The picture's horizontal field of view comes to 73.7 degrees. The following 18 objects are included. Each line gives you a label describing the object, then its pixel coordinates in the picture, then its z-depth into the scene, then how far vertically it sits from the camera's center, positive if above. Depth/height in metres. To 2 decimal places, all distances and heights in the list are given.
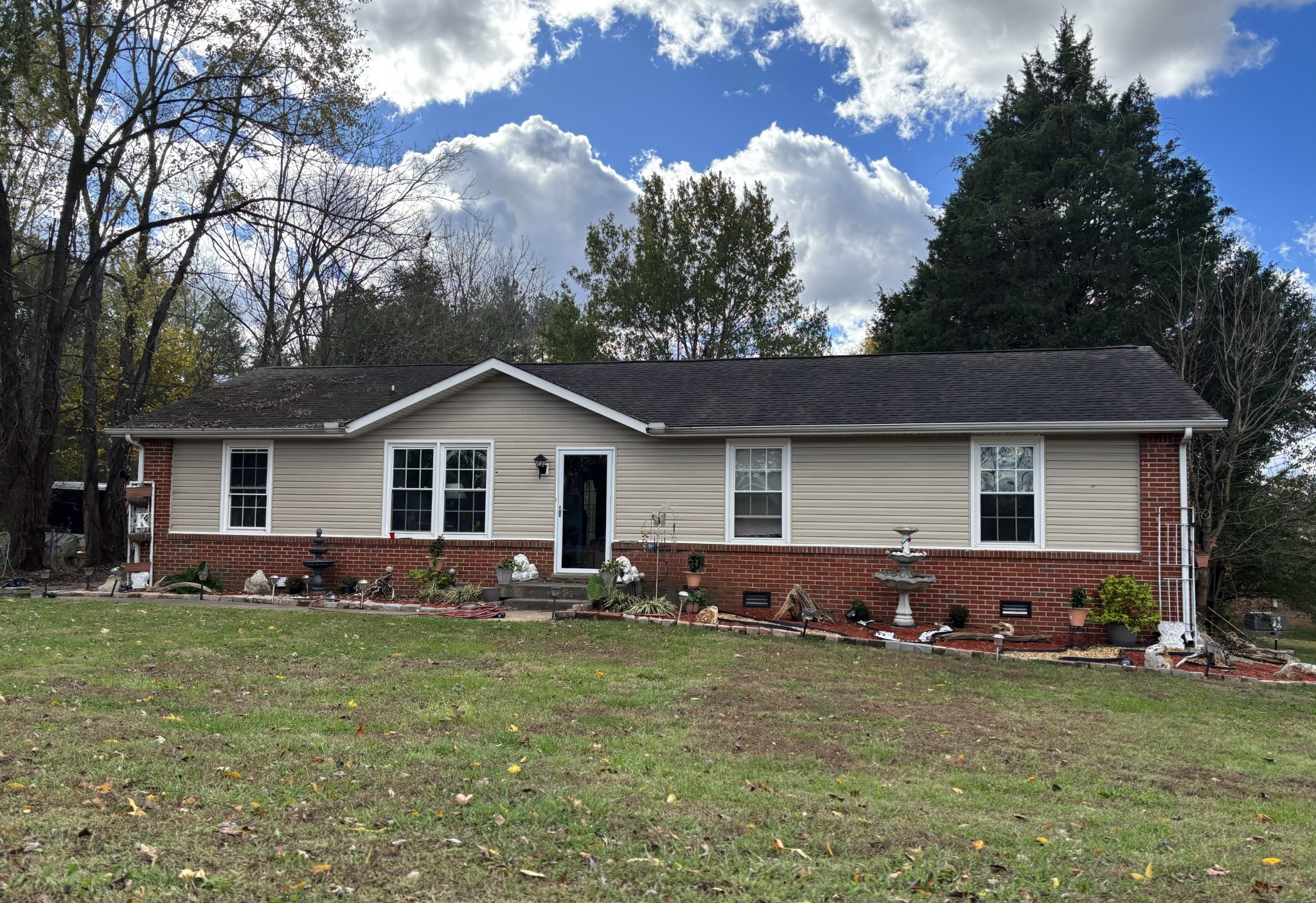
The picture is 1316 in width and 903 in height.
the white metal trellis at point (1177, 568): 11.88 -0.66
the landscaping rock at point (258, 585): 14.46 -1.30
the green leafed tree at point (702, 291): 31.42 +7.95
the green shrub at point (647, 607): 12.26 -1.34
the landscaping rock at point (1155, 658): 10.04 -1.62
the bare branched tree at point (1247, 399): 17.05 +2.51
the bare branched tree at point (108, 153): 17.92 +7.73
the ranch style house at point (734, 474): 12.34 +0.59
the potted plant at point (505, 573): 13.81 -0.99
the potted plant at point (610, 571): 12.91 -0.88
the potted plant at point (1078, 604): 11.64 -1.18
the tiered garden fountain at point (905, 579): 12.20 -0.89
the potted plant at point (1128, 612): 11.70 -1.26
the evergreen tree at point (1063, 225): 25.58 +8.83
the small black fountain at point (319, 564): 14.30 -0.92
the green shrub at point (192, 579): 14.62 -1.23
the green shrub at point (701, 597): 13.09 -1.27
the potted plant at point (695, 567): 13.28 -0.83
